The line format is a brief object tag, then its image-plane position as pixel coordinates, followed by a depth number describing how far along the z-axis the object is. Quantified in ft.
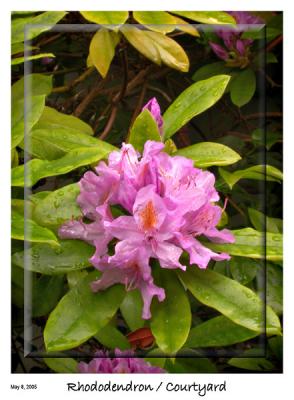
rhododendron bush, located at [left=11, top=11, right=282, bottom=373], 4.02
